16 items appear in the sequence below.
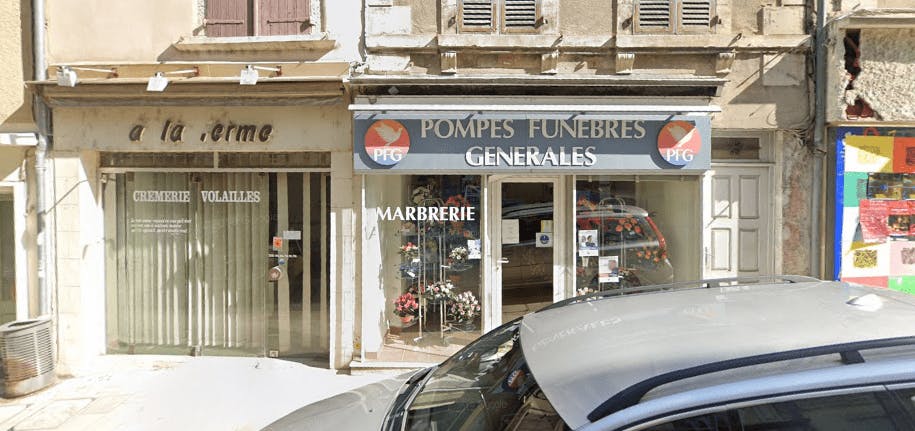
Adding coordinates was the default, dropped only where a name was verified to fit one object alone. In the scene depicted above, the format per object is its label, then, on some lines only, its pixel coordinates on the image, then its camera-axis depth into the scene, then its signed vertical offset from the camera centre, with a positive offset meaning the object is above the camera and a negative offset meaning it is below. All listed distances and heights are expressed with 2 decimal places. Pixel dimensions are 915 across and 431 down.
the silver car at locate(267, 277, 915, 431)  1.53 -0.51
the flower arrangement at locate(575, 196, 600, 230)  6.68 -0.12
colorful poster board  6.20 -0.05
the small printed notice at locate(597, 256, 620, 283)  6.76 -0.80
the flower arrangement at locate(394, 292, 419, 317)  6.79 -1.25
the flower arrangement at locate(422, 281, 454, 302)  6.77 -1.06
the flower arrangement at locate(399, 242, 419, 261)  6.82 -0.57
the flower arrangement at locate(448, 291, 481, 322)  6.76 -1.26
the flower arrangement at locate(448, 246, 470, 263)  6.74 -0.60
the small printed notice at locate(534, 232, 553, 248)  6.75 -0.44
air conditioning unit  5.63 -1.54
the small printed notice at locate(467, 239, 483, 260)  6.71 -0.54
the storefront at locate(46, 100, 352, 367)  6.76 -0.55
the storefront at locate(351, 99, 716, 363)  6.22 -0.12
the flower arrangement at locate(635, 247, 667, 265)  6.77 -0.64
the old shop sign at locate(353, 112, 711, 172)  6.17 +0.71
